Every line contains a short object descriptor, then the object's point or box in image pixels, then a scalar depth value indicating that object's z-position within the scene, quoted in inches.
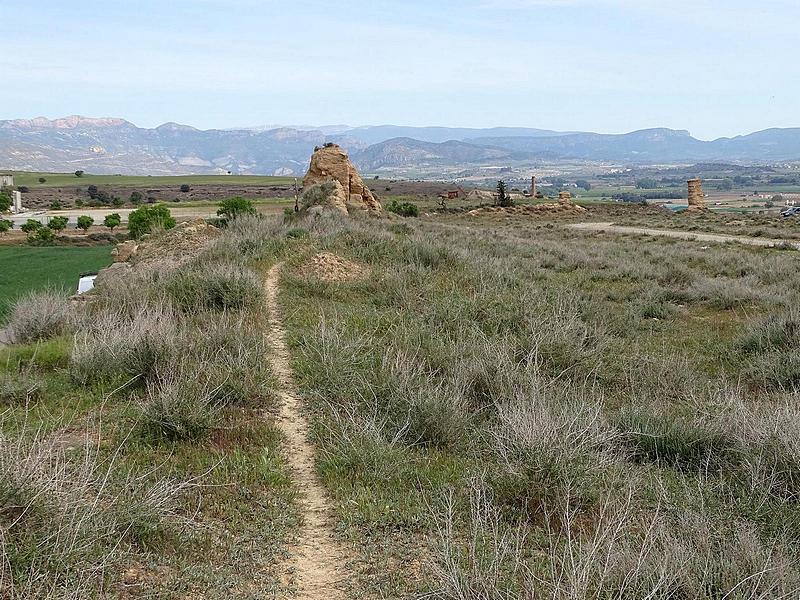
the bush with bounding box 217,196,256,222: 1553.8
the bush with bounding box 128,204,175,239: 1600.0
